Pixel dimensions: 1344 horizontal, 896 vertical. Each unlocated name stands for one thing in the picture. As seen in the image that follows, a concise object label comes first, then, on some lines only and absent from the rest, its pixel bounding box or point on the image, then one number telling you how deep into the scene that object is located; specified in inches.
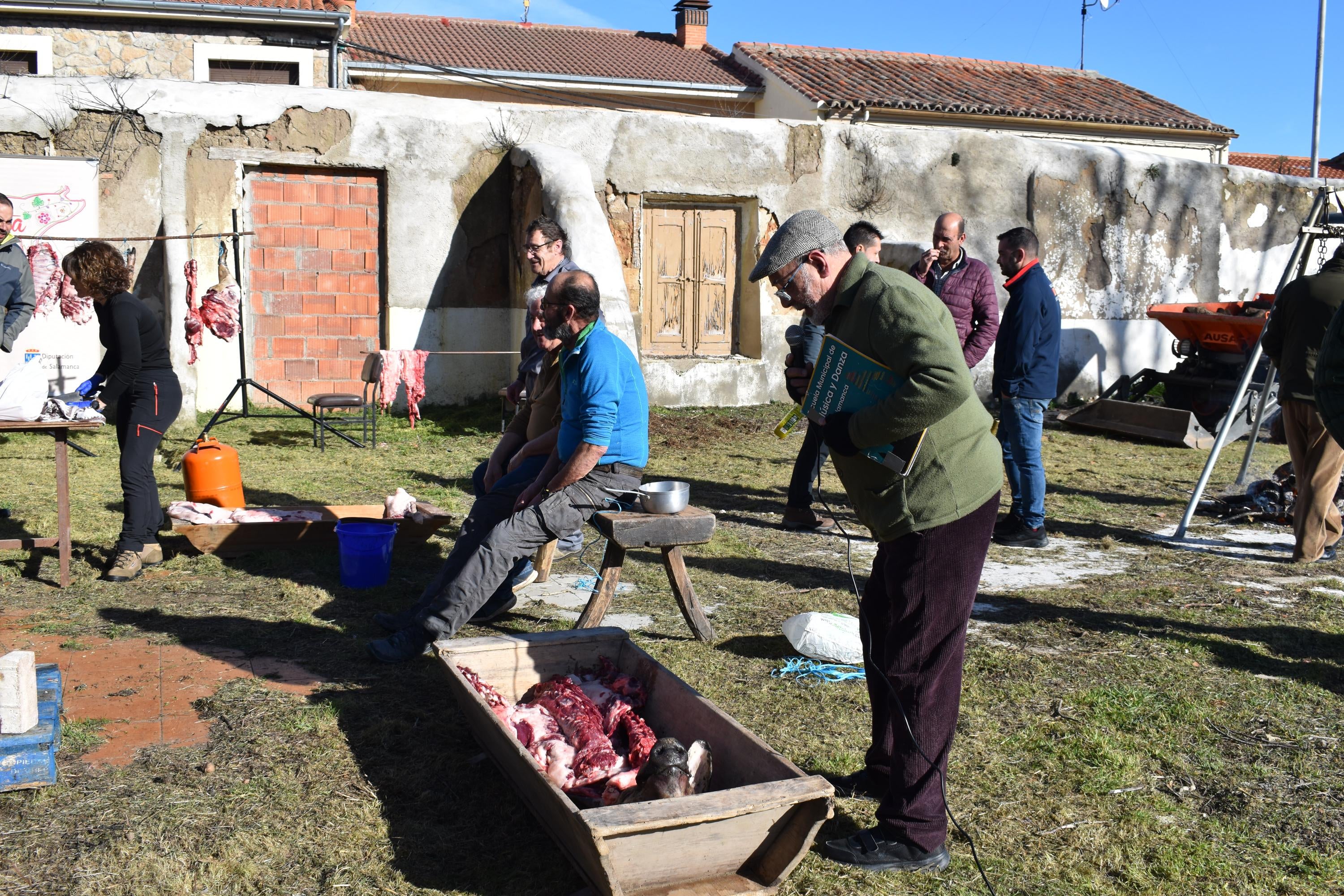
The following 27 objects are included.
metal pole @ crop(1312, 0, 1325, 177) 788.6
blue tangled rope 180.1
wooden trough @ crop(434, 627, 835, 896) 107.0
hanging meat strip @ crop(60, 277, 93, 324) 389.4
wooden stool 184.5
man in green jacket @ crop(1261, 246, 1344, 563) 240.7
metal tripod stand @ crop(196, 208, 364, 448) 372.5
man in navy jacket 269.1
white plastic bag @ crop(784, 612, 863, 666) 184.4
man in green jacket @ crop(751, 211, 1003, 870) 117.5
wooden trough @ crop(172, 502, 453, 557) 241.4
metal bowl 189.8
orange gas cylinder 259.4
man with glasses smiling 249.0
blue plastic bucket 222.2
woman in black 227.0
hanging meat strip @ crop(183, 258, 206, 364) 386.0
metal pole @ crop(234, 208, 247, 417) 392.0
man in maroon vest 270.2
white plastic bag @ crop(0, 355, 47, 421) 208.4
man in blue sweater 179.9
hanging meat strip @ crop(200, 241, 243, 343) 384.8
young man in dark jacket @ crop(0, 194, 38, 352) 240.8
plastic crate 132.3
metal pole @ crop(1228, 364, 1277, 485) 291.4
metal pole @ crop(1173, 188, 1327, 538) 278.7
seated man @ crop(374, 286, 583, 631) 192.1
